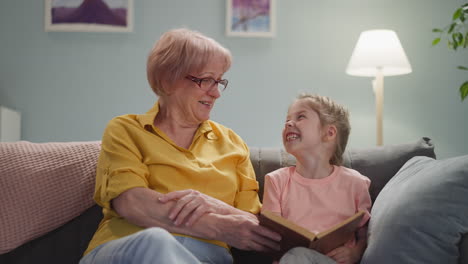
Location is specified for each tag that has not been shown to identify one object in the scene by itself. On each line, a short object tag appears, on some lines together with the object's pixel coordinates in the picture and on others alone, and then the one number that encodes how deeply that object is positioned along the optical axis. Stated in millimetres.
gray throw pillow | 1129
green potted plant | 2219
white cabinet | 2773
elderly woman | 1296
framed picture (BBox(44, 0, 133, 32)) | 3059
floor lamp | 2705
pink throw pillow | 1466
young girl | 1440
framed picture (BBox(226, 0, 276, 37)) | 3127
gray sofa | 1465
